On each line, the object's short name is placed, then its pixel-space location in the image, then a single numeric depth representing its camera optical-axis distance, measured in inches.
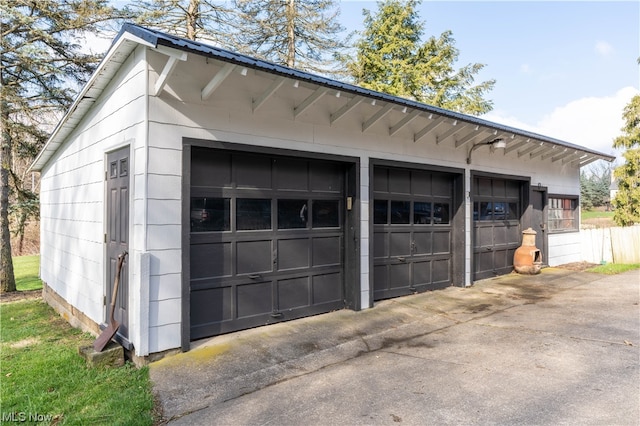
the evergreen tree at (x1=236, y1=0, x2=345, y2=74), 442.0
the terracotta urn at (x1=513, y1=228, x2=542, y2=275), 319.6
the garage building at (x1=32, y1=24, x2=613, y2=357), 138.9
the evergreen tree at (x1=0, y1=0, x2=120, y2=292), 311.9
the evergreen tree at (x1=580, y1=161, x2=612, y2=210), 1594.5
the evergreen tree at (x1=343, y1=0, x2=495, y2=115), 589.0
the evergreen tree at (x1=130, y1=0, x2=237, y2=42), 372.5
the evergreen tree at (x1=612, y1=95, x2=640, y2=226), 512.1
